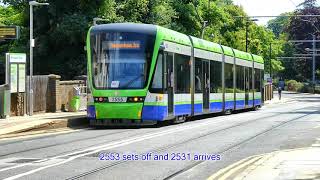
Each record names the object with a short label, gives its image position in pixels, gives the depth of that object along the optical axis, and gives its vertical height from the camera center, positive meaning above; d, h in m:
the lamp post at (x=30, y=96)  28.73 -0.15
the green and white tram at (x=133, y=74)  21.72 +0.68
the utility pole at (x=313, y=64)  101.56 +4.64
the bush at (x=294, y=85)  119.62 +1.41
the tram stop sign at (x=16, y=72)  27.14 +0.93
